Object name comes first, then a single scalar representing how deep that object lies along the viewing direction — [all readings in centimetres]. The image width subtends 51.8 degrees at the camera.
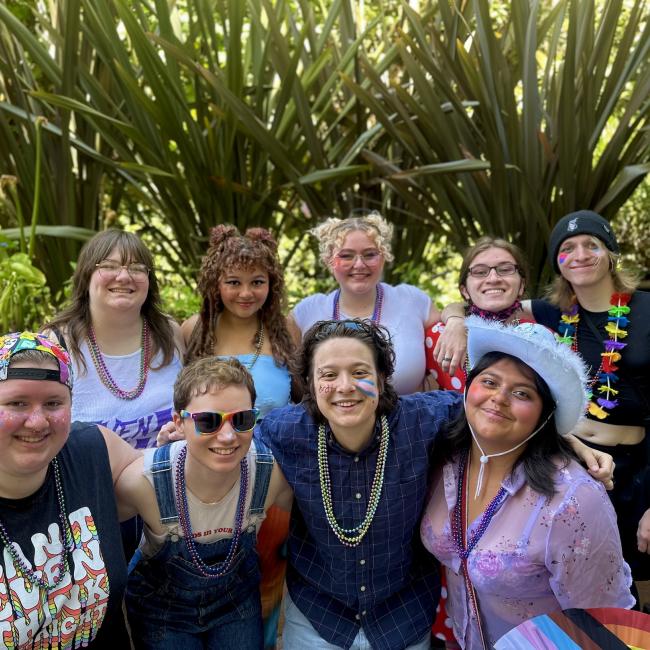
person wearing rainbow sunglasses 208
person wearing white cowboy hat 194
